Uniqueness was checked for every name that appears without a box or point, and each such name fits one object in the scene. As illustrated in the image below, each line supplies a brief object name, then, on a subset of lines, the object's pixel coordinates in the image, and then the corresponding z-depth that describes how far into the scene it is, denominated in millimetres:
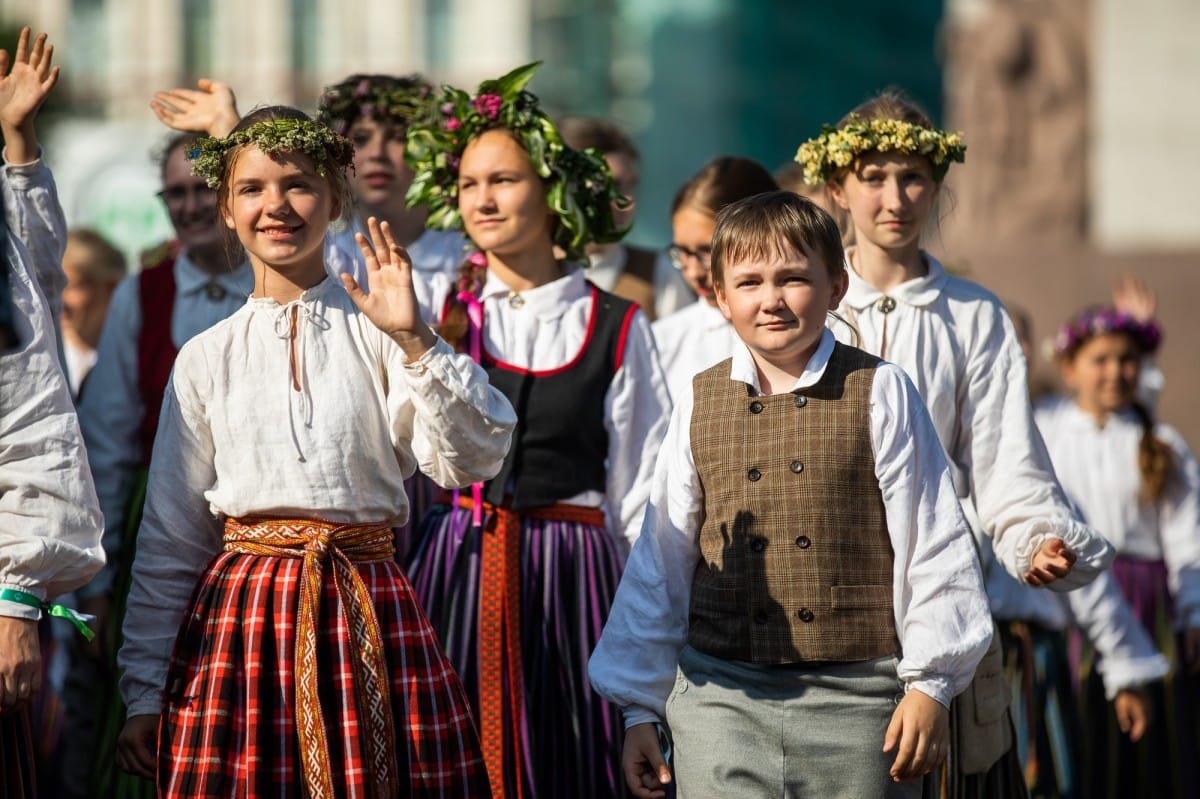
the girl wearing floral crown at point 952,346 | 8383
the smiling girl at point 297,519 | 7168
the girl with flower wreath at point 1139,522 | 13555
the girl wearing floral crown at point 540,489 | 8859
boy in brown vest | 7051
